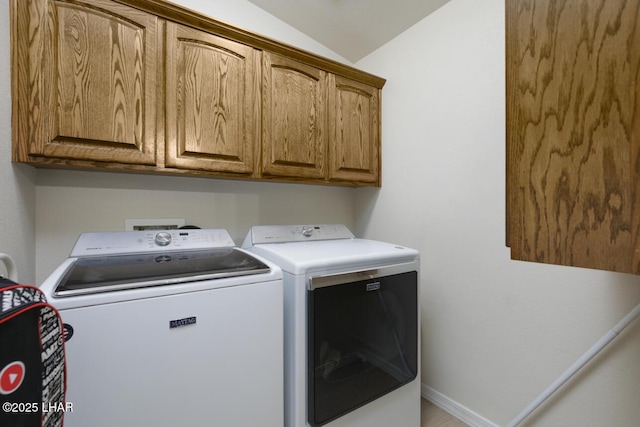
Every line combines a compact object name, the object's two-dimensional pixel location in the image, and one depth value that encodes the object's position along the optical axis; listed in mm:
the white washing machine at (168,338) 813
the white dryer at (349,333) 1147
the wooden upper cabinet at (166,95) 1110
